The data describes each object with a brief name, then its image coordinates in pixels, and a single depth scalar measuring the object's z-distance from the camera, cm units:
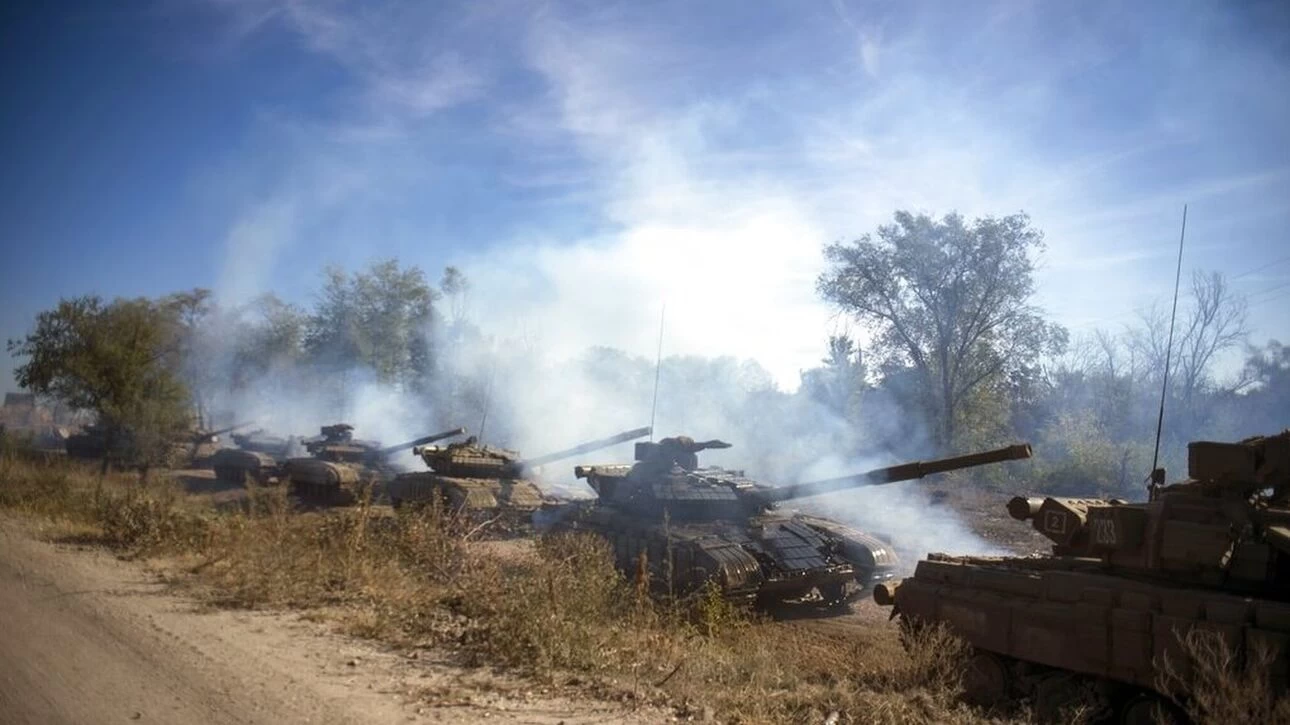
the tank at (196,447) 2846
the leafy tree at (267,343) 4175
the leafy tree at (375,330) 3697
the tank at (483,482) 1781
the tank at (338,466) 2203
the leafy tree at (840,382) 2966
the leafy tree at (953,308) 2672
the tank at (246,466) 2525
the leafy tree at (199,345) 4281
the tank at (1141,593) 689
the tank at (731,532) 1178
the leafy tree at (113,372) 2131
